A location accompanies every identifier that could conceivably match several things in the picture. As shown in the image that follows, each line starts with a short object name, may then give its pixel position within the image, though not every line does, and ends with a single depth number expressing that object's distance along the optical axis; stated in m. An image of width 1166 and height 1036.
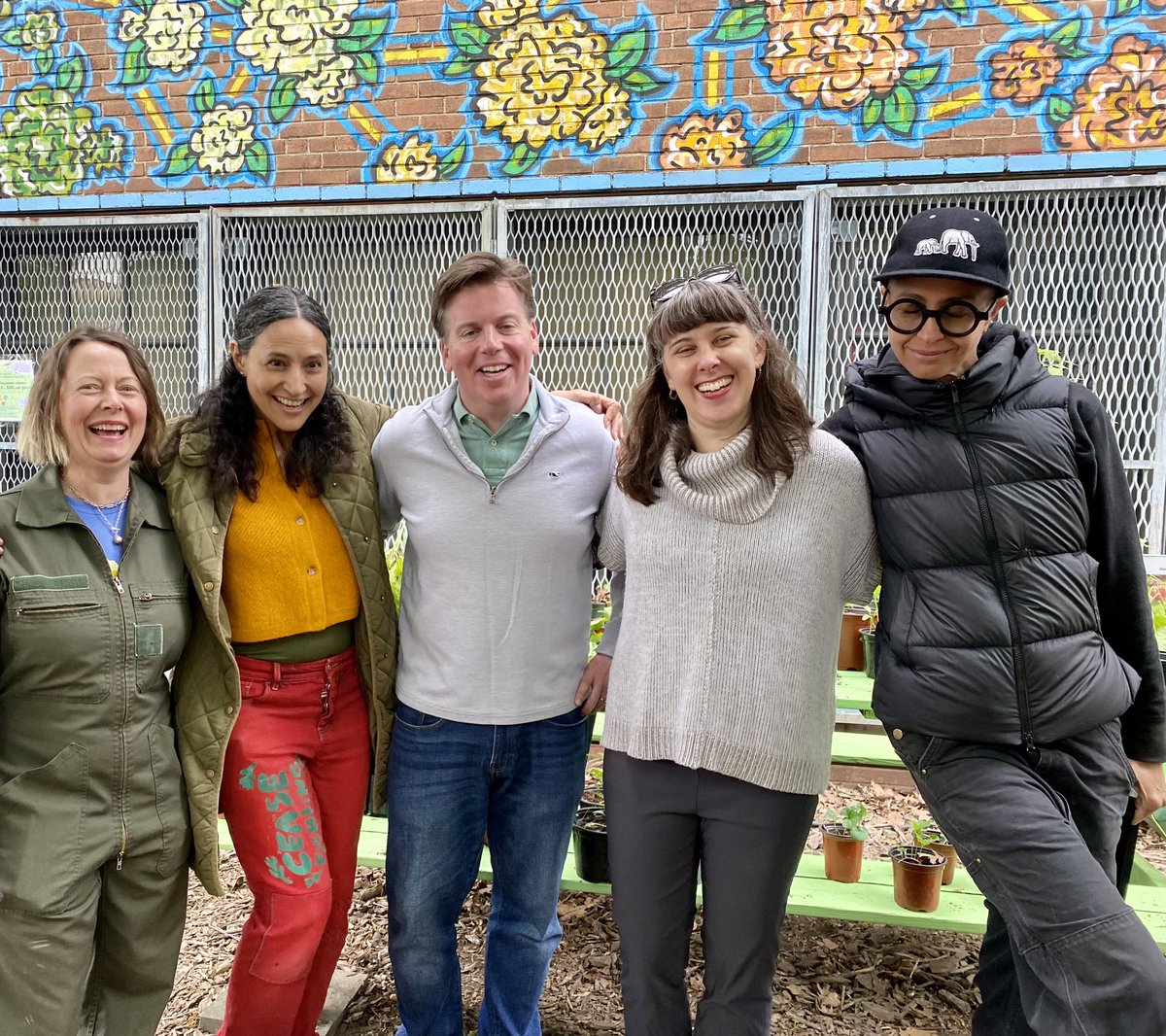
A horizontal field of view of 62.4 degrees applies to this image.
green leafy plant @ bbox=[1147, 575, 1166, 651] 3.13
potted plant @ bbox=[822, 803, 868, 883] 2.91
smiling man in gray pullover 2.19
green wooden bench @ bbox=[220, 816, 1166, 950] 2.67
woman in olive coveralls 1.94
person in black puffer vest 1.82
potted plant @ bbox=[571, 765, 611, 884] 2.86
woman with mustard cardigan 2.13
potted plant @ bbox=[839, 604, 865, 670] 3.35
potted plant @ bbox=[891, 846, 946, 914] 2.68
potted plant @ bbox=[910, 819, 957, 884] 2.90
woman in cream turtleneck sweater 1.91
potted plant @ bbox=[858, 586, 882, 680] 3.18
